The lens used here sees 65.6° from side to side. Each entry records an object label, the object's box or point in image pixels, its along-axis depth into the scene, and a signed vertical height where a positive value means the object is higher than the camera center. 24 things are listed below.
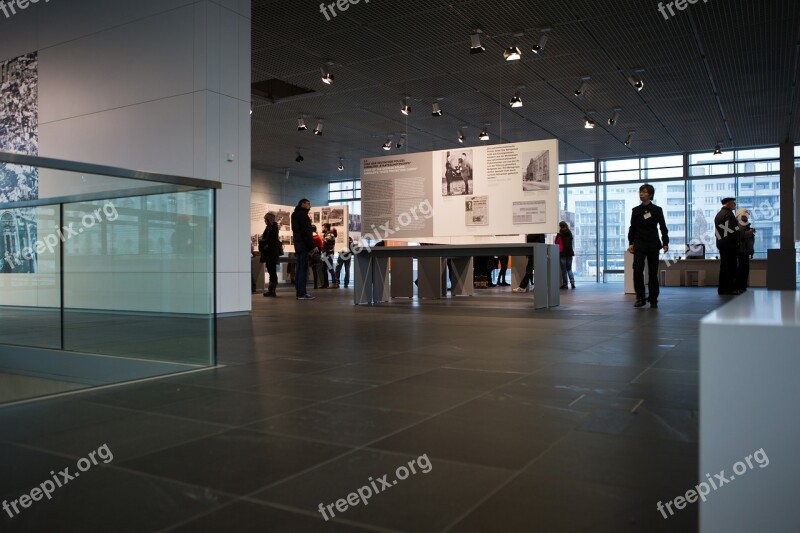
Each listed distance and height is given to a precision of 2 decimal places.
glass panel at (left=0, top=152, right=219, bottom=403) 3.40 -0.08
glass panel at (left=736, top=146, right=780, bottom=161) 16.37 +2.91
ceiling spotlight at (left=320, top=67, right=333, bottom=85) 9.80 +2.98
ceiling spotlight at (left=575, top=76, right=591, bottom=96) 10.73 +3.20
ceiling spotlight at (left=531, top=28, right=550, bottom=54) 8.66 +3.10
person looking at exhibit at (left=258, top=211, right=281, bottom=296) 12.09 +0.39
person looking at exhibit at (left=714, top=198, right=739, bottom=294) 10.31 +0.43
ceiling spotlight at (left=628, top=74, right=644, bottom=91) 10.04 +2.96
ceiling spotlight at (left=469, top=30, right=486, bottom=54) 8.28 +3.02
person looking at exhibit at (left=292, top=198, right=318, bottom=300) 10.33 +0.43
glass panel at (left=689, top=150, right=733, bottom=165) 17.06 +2.91
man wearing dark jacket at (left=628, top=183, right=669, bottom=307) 7.95 +0.35
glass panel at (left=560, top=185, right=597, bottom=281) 19.23 +1.33
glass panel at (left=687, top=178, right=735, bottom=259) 17.45 +1.44
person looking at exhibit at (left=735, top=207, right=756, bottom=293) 10.59 +0.26
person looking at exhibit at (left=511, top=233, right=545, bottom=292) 12.67 -0.17
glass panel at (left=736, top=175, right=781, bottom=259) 16.61 +1.50
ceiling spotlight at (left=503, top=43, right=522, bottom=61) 8.37 +2.86
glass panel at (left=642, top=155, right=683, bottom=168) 17.66 +2.92
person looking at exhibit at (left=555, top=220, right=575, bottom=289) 14.09 +0.49
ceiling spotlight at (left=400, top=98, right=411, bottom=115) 11.93 +3.04
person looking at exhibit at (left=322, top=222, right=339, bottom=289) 15.80 +0.32
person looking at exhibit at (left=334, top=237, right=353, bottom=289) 16.03 +0.06
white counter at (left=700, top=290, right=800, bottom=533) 1.07 -0.28
